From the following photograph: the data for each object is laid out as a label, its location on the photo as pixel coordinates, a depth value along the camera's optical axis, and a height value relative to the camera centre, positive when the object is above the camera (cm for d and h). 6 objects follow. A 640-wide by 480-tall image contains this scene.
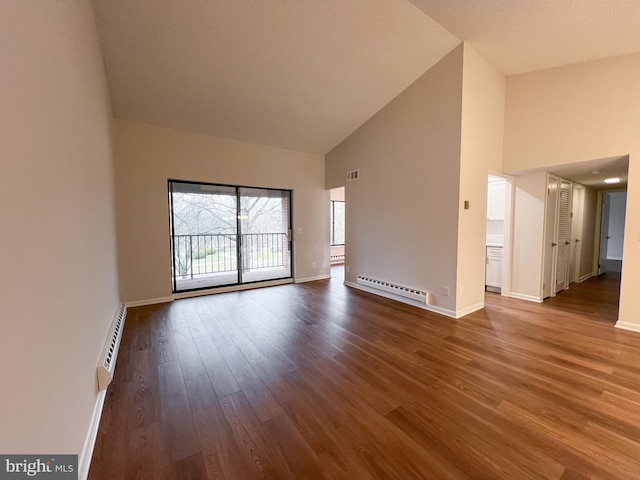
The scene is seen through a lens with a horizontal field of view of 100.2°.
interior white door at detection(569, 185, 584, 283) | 516 -19
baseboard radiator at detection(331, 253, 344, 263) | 821 -105
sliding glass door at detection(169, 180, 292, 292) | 464 -18
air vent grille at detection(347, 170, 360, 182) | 498 +93
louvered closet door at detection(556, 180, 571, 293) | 460 -23
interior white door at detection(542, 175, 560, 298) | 422 -22
